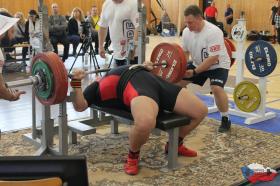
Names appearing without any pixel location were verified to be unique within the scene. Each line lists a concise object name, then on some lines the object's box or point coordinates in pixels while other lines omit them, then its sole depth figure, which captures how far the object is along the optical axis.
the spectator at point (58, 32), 7.89
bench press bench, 2.71
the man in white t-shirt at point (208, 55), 3.60
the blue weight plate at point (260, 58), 3.86
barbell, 2.54
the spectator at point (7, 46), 7.28
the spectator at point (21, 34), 7.79
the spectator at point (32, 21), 6.88
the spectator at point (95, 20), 8.38
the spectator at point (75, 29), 8.26
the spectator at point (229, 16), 13.60
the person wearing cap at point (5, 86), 2.08
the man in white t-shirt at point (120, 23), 3.89
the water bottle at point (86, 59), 7.85
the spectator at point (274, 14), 11.94
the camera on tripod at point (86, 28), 7.87
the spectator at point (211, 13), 13.19
